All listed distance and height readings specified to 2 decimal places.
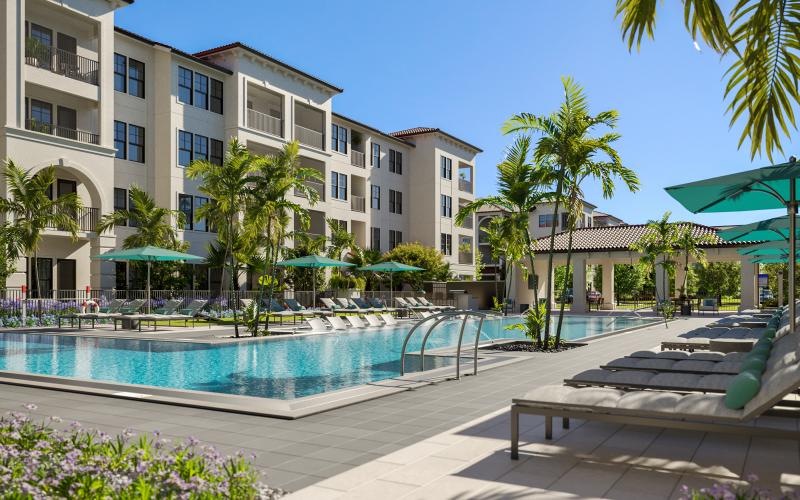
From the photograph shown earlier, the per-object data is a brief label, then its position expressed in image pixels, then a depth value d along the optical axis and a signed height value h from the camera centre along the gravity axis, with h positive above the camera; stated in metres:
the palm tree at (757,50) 4.65 +1.65
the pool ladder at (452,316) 9.81 -0.76
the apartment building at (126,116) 25.05 +6.89
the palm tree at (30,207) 22.16 +2.11
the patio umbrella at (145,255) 22.45 +0.46
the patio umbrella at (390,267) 31.84 +0.03
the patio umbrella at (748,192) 6.64 +0.85
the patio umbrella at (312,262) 27.52 +0.24
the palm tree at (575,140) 14.44 +2.79
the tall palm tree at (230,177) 18.88 +2.62
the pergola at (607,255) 33.55 +0.67
